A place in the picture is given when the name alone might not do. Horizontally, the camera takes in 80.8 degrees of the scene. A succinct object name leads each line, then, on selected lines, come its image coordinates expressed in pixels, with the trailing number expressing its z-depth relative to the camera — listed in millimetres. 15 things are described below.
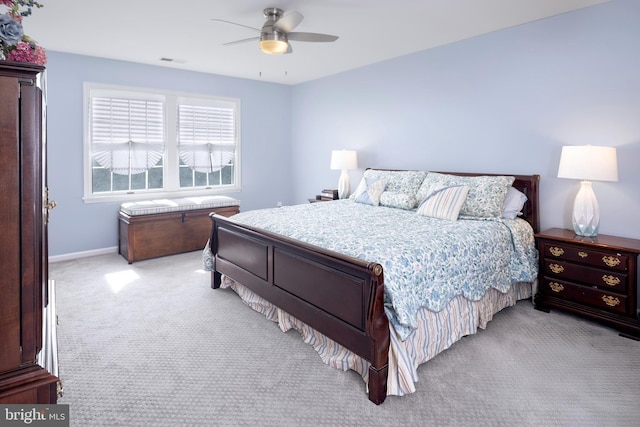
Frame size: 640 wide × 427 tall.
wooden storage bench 4688
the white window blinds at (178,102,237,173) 5668
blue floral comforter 2232
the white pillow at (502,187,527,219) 3512
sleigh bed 2114
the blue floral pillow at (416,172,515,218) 3461
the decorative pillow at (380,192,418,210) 4027
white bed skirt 2105
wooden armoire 1080
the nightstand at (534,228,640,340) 2768
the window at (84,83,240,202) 4926
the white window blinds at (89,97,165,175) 4902
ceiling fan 3055
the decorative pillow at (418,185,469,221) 3436
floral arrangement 1084
